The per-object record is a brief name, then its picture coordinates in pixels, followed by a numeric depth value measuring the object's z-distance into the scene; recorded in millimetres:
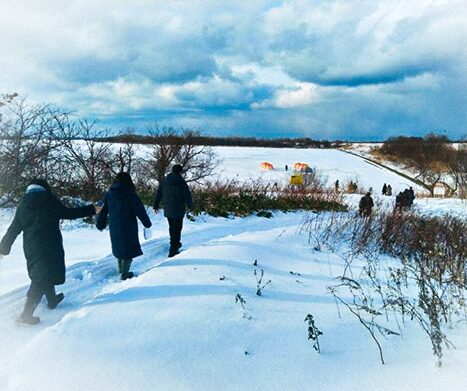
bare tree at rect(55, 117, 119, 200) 10898
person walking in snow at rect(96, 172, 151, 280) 5750
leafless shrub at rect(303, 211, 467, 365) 5664
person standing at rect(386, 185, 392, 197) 33706
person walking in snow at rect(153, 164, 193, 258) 7543
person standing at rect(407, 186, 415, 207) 19214
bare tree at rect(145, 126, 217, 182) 17156
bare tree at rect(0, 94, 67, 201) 8758
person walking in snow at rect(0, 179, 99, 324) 4570
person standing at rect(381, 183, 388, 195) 33250
